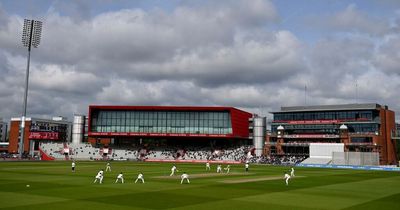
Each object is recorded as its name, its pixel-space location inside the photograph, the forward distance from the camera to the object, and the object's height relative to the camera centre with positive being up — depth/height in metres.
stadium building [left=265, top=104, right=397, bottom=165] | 121.38 +6.41
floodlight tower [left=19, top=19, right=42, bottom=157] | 94.62 +25.56
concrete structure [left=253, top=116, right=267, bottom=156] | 139.75 +4.91
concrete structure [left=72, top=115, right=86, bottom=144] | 140.38 +5.70
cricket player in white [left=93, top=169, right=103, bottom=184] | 39.11 -3.00
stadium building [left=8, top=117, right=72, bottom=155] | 150.60 +4.68
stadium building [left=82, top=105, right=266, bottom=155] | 126.75 +7.75
